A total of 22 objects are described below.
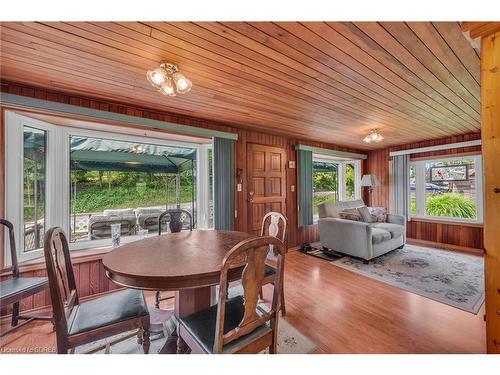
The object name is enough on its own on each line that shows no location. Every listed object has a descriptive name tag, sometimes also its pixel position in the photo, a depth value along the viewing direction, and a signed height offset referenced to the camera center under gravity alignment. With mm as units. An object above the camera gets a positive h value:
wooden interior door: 3486 +122
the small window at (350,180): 5461 +215
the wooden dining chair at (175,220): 2427 -368
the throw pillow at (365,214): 3774 -496
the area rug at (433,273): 2250 -1184
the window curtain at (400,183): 4621 +104
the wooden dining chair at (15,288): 1530 -761
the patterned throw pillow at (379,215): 4082 -545
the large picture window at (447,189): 3938 -33
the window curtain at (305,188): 4082 +7
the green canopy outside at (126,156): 2498 +469
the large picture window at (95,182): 2047 +105
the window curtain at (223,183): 3029 +82
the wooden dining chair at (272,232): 1771 -481
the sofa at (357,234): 3219 -775
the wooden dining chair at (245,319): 938 -702
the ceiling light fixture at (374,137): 3396 +857
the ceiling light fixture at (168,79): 1493 +825
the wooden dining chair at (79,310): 1074 -754
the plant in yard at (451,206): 4000 -381
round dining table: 1085 -451
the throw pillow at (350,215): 3643 -480
